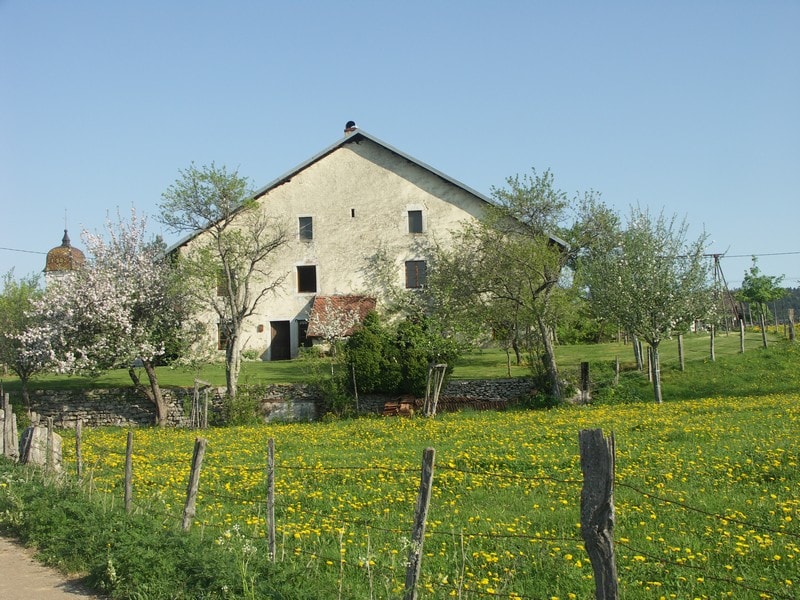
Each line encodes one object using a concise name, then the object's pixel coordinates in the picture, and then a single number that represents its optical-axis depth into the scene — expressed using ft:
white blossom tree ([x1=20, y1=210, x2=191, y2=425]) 102.06
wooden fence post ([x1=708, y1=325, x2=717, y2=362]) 111.45
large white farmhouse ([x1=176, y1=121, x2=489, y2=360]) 142.72
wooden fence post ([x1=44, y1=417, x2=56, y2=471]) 45.16
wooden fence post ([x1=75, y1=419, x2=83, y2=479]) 39.81
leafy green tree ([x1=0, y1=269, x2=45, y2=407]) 104.68
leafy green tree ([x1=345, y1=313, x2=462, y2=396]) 100.17
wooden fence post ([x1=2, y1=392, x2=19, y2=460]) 53.72
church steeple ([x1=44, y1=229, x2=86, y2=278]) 183.27
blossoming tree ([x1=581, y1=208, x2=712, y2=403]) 100.37
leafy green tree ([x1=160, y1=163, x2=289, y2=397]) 110.83
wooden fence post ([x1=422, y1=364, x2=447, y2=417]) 96.48
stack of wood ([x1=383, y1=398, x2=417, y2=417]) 98.84
